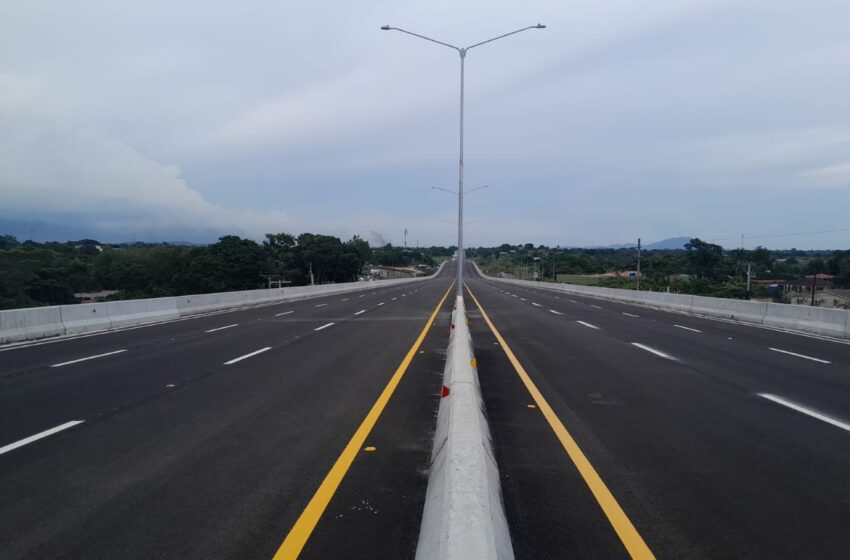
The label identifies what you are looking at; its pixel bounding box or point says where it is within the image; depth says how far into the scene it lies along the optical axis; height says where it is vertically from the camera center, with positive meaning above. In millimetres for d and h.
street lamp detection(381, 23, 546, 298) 26062 +1991
